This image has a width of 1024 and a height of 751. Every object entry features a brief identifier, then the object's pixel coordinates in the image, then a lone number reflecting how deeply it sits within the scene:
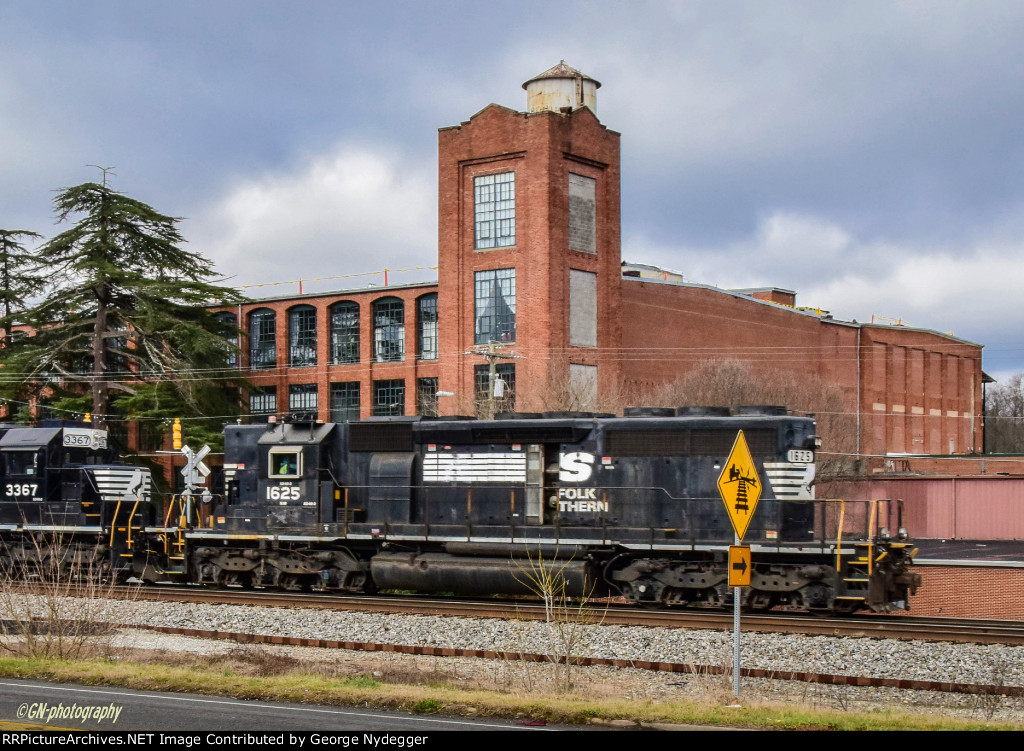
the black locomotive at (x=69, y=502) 25.97
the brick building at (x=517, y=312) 55.38
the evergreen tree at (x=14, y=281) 53.06
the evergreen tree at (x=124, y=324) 50.88
